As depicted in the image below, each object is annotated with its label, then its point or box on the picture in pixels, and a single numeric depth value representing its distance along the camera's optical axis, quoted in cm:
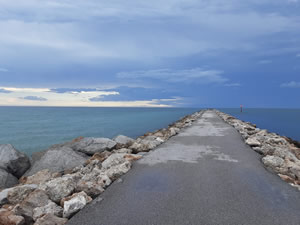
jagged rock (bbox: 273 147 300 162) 653
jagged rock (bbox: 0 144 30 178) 863
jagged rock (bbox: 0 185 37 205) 428
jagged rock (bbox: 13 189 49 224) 348
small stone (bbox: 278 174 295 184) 485
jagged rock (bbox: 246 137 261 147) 825
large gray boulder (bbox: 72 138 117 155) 1057
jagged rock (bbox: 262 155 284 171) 568
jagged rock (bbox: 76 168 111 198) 414
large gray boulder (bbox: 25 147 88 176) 845
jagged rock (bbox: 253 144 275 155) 710
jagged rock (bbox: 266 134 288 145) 956
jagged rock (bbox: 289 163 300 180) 514
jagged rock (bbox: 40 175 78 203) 402
